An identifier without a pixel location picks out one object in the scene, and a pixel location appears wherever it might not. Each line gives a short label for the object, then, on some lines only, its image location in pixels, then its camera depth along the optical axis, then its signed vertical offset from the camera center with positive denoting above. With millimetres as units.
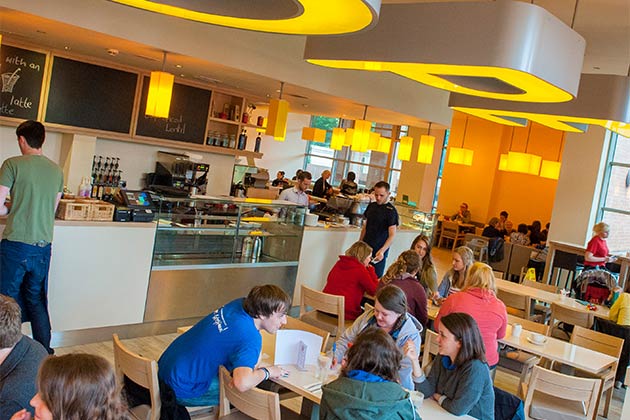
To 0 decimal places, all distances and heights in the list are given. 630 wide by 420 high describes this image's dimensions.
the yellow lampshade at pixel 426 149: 9758 +650
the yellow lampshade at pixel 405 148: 9883 +608
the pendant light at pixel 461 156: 15180 +964
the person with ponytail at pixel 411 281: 5141 -715
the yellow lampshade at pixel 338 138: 11367 +694
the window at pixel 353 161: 18172 +582
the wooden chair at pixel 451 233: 15848 -861
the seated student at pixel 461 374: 3387 -917
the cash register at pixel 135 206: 5465 -506
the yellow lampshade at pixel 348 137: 10784 +703
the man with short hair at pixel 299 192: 7859 -248
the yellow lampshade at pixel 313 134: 15070 +928
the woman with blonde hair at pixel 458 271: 6133 -672
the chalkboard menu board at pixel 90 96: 7727 +500
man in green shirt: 4559 -597
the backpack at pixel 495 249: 12320 -827
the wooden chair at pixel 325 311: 5418 -1109
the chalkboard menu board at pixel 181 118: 8656 +462
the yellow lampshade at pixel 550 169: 13703 +920
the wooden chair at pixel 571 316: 6395 -959
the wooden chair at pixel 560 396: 4004 -1096
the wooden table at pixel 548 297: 6617 -889
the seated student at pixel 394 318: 3867 -763
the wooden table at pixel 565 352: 4771 -1019
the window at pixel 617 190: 11320 +589
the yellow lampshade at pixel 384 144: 11317 +725
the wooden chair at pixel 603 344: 5332 -1002
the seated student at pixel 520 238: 12797 -561
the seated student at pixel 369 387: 2695 -835
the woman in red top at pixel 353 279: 5688 -844
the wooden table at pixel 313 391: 3297 -1085
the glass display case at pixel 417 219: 9242 -390
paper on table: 3646 -952
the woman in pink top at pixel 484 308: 4613 -749
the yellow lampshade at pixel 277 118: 7102 +541
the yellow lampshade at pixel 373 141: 9078 +591
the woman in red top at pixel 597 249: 9430 -402
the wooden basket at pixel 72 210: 5122 -585
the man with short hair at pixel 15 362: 2279 -851
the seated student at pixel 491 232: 12984 -551
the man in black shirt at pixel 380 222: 7484 -417
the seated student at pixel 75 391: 1873 -724
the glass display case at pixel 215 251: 5820 -865
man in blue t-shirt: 3211 -907
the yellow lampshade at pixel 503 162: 14259 +938
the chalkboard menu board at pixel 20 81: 7258 +498
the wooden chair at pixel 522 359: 5172 -1203
